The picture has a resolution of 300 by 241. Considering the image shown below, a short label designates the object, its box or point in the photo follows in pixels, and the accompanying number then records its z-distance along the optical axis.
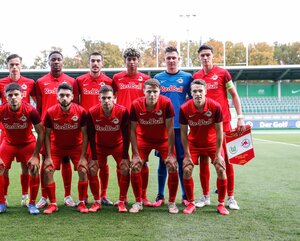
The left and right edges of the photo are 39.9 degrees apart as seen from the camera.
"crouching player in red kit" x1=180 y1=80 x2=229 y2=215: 4.57
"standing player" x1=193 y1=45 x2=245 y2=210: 5.02
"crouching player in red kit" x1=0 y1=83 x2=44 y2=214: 4.59
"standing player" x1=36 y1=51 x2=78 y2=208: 5.12
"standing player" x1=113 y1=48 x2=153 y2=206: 5.20
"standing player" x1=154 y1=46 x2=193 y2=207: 5.12
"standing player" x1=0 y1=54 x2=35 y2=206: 5.07
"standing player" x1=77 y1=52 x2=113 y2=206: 5.25
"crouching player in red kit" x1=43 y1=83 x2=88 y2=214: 4.64
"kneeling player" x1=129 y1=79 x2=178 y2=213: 4.64
